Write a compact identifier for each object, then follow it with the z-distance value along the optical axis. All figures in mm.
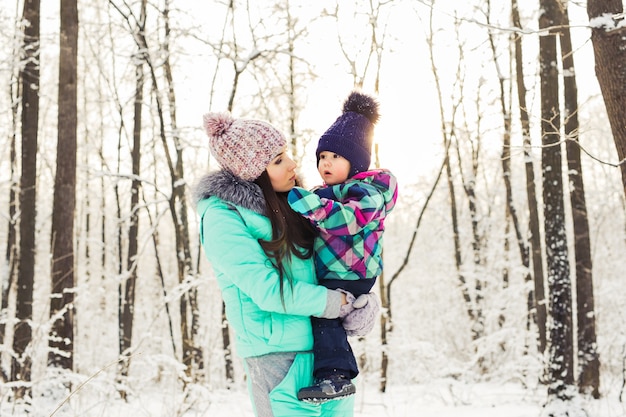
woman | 1959
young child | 2002
